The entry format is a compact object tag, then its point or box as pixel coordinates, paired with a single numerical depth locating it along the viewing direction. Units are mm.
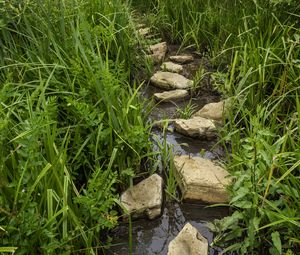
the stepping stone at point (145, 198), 2215
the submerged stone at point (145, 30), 4589
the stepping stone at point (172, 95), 3449
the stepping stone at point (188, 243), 1939
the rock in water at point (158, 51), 4199
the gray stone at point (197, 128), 2893
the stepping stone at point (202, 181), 2297
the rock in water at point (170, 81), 3629
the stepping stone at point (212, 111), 3082
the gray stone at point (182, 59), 4203
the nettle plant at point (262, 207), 1773
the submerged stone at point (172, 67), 3937
